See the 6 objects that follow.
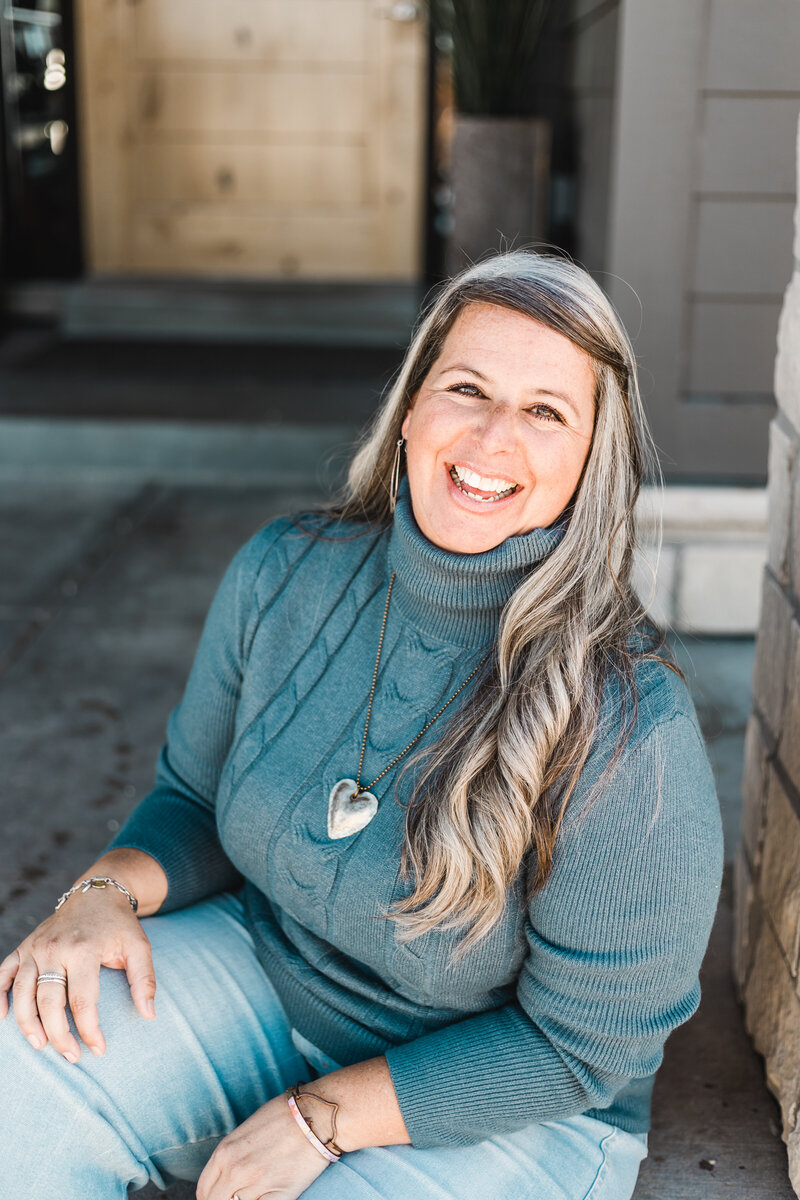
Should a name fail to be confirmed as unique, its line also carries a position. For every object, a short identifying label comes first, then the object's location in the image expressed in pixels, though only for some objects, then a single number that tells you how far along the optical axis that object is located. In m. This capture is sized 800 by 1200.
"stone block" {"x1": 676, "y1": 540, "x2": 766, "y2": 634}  3.00
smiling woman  1.16
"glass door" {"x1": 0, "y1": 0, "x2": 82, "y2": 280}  5.55
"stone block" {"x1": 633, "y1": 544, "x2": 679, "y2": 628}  2.98
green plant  4.14
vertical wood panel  5.66
